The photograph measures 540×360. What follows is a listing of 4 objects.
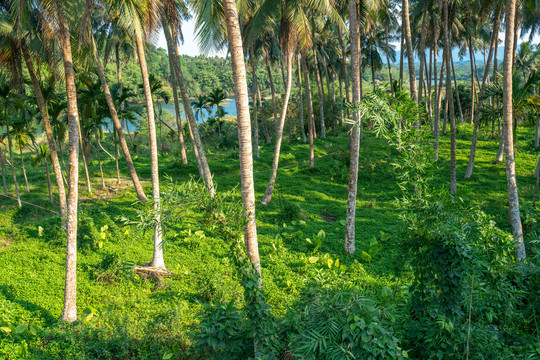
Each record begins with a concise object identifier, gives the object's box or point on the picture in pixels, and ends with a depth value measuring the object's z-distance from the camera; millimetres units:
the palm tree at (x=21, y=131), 16797
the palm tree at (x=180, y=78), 11426
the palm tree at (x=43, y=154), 16859
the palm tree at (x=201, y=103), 32112
